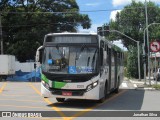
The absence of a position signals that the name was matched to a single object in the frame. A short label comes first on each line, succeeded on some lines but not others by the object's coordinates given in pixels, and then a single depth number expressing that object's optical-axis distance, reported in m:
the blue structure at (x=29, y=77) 51.88
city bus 16.66
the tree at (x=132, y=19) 89.50
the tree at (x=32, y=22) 63.56
